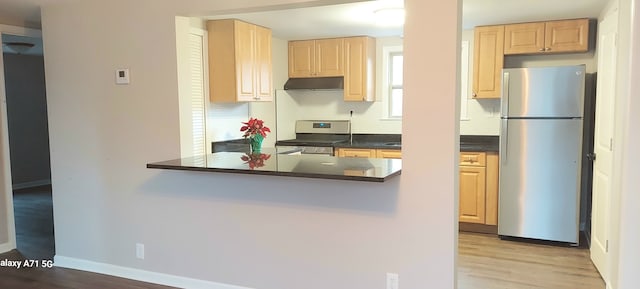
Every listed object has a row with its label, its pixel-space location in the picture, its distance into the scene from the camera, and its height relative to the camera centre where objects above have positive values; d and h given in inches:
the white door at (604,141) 127.6 -9.1
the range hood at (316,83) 209.3 +13.7
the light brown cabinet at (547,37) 171.2 +28.1
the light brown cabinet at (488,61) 181.5 +20.2
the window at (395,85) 213.8 +12.5
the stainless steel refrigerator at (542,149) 162.7 -14.1
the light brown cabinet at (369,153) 191.5 -17.4
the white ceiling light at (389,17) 147.6 +32.8
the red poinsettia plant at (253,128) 143.9 -4.8
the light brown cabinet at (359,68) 204.1 +19.8
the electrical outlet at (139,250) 134.5 -40.2
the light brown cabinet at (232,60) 166.9 +19.8
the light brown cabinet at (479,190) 179.2 -31.1
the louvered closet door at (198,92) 164.4 +7.7
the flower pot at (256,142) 144.8 -9.3
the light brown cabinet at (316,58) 208.2 +25.3
